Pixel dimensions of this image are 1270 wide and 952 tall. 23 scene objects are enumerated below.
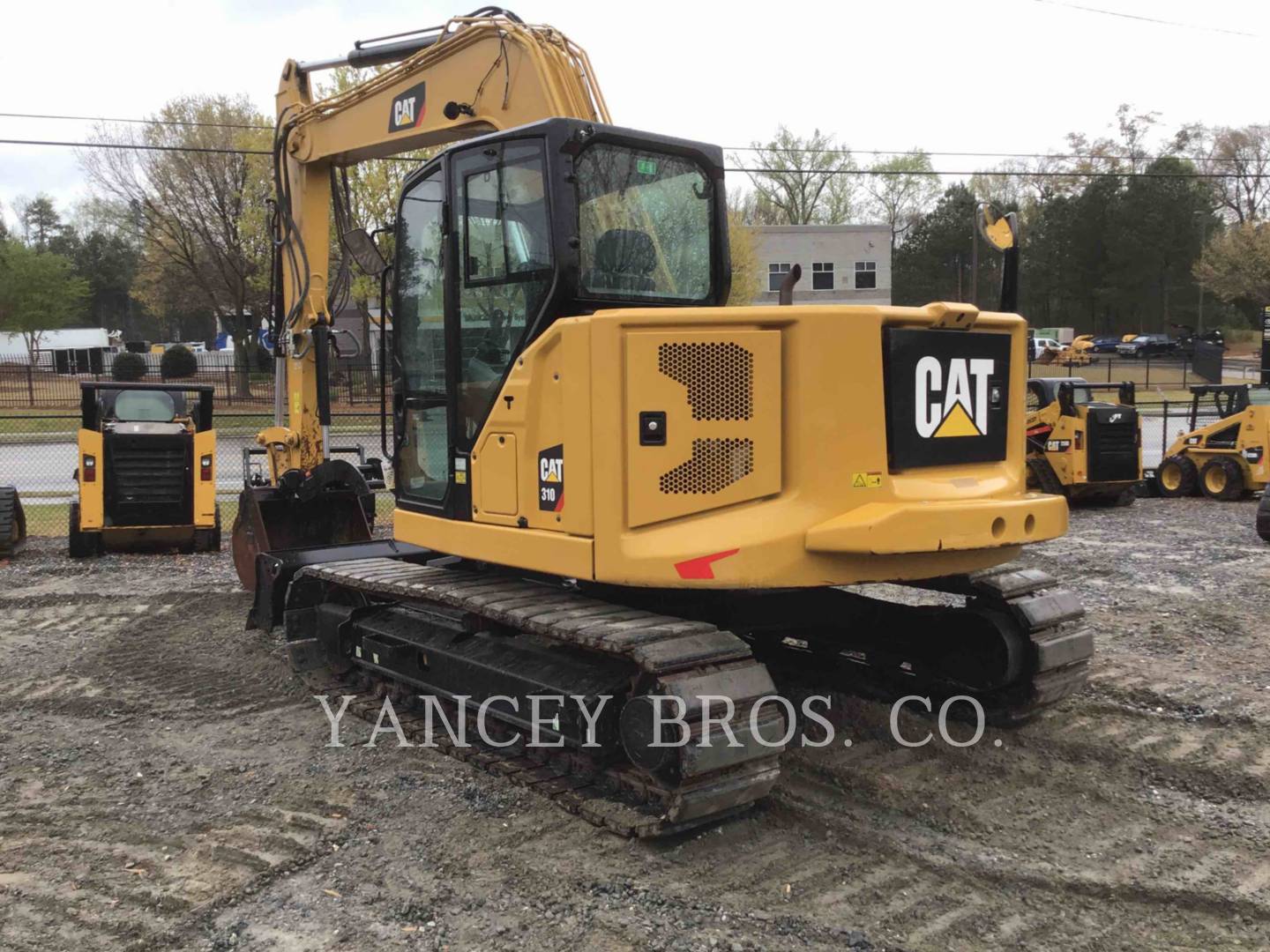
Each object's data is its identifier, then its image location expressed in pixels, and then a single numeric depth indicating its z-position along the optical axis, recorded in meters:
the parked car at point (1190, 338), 28.61
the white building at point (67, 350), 43.22
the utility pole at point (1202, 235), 53.97
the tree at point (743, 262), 35.34
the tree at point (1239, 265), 49.28
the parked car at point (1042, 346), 49.72
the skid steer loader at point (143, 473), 10.74
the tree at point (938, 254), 53.03
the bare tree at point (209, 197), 31.66
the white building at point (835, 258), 49.25
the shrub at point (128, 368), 35.78
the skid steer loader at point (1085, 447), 14.65
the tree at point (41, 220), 75.88
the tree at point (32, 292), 45.07
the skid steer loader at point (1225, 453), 15.09
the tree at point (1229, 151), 61.50
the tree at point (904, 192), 59.38
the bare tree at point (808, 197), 58.06
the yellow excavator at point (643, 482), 4.30
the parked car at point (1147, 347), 50.03
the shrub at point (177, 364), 35.46
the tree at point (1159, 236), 54.12
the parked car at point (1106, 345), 53.47
